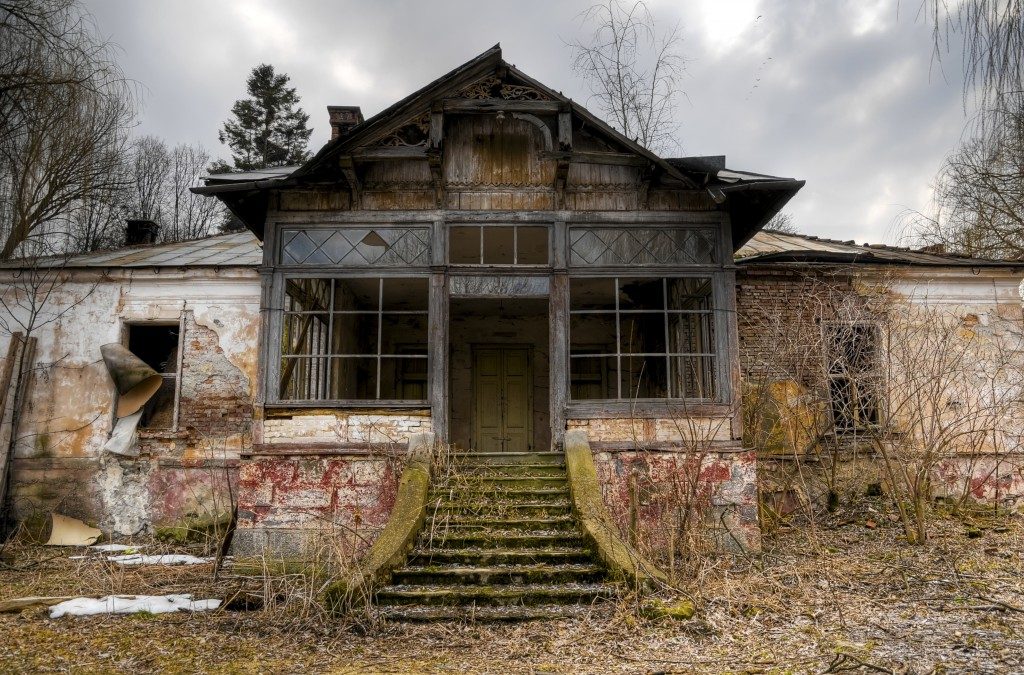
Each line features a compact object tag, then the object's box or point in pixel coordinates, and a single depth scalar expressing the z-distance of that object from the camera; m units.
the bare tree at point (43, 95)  7.16
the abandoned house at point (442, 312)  8.17
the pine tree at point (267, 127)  24.27
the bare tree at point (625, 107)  16.58
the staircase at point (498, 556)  5.77
